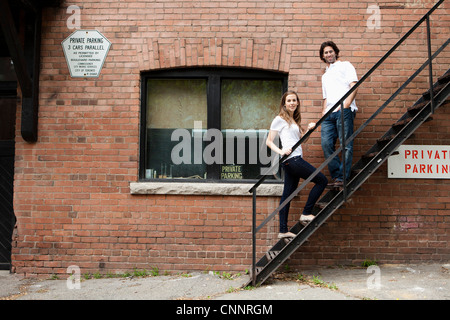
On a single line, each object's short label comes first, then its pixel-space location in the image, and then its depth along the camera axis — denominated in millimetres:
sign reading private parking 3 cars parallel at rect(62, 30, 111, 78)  5203
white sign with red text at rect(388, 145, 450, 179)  5074
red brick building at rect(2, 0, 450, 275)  5016
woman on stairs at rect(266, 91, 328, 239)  4289
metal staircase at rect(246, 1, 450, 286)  4105
